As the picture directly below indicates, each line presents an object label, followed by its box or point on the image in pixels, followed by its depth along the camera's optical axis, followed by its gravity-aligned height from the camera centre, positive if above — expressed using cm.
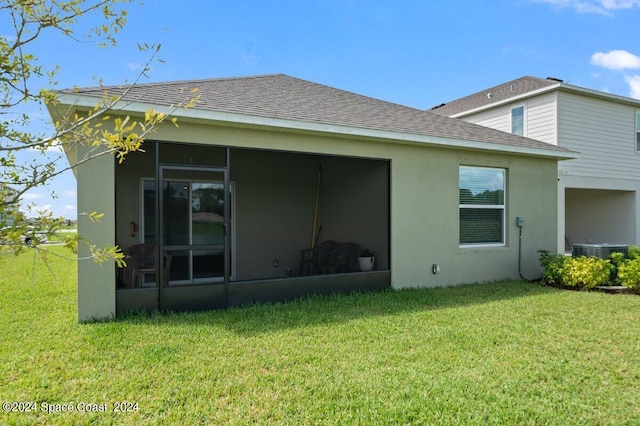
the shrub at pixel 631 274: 821 -123
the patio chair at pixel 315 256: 990 -106
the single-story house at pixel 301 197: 614 +38
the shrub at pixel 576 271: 848 -121
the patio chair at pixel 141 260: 754 -90
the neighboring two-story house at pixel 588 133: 1223 +264
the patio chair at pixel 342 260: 942 -110
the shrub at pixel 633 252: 892 -83
